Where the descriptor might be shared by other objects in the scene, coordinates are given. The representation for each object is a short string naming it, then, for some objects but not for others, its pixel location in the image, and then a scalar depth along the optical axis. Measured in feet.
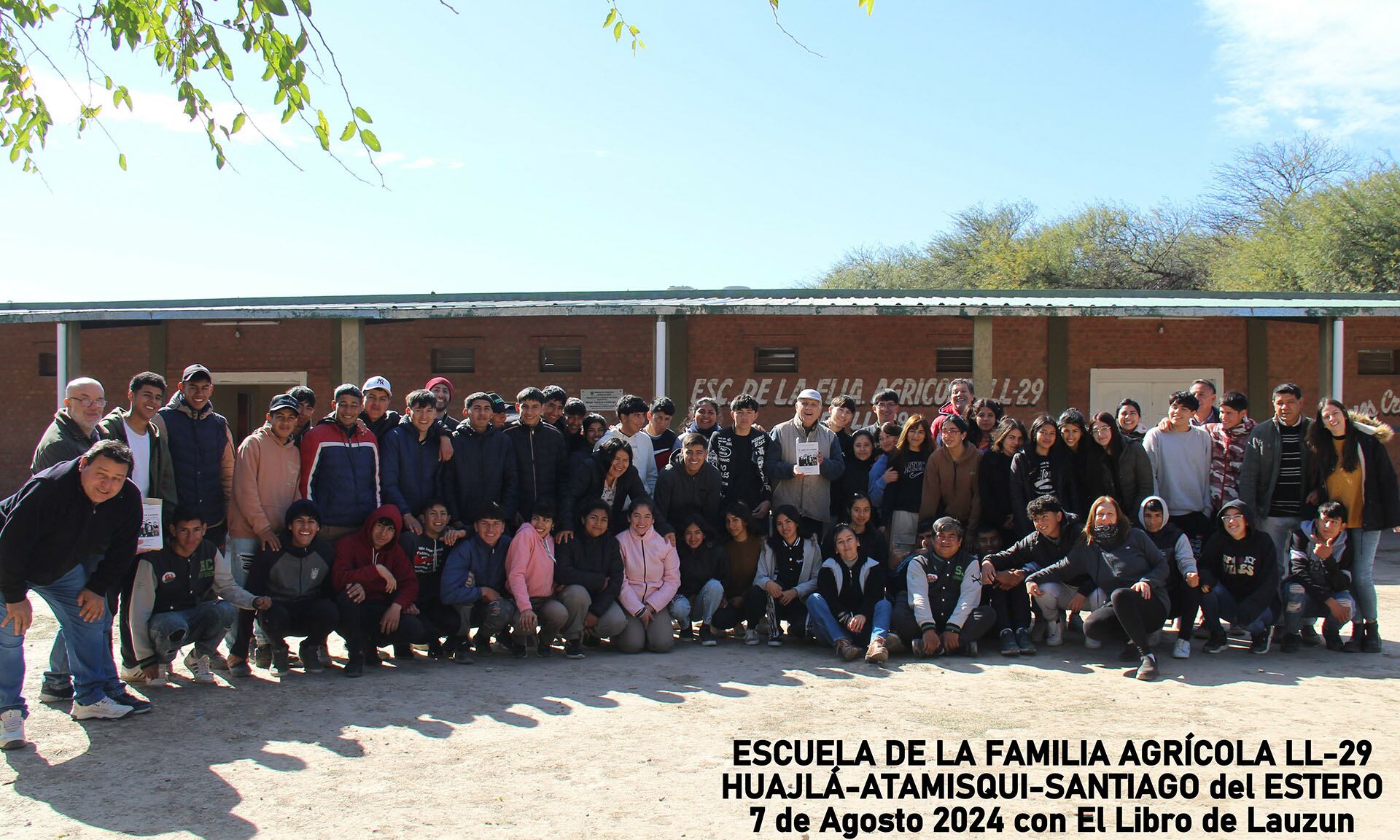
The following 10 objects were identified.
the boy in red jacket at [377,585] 20.10
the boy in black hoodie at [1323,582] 21.50
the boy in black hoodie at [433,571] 21.16
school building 48.26
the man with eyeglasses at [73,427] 17.11
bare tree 120.98
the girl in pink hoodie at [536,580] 21.33
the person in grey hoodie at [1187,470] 23.43
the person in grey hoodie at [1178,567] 21.26
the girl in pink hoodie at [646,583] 21.89
